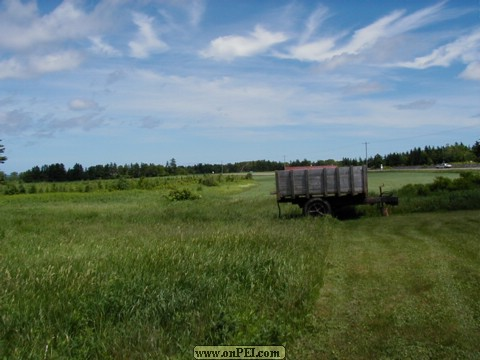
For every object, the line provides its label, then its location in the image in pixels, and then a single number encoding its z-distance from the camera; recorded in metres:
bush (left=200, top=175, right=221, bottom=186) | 64.69
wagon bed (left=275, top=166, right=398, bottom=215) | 17.86
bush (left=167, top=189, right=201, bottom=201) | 37.32
